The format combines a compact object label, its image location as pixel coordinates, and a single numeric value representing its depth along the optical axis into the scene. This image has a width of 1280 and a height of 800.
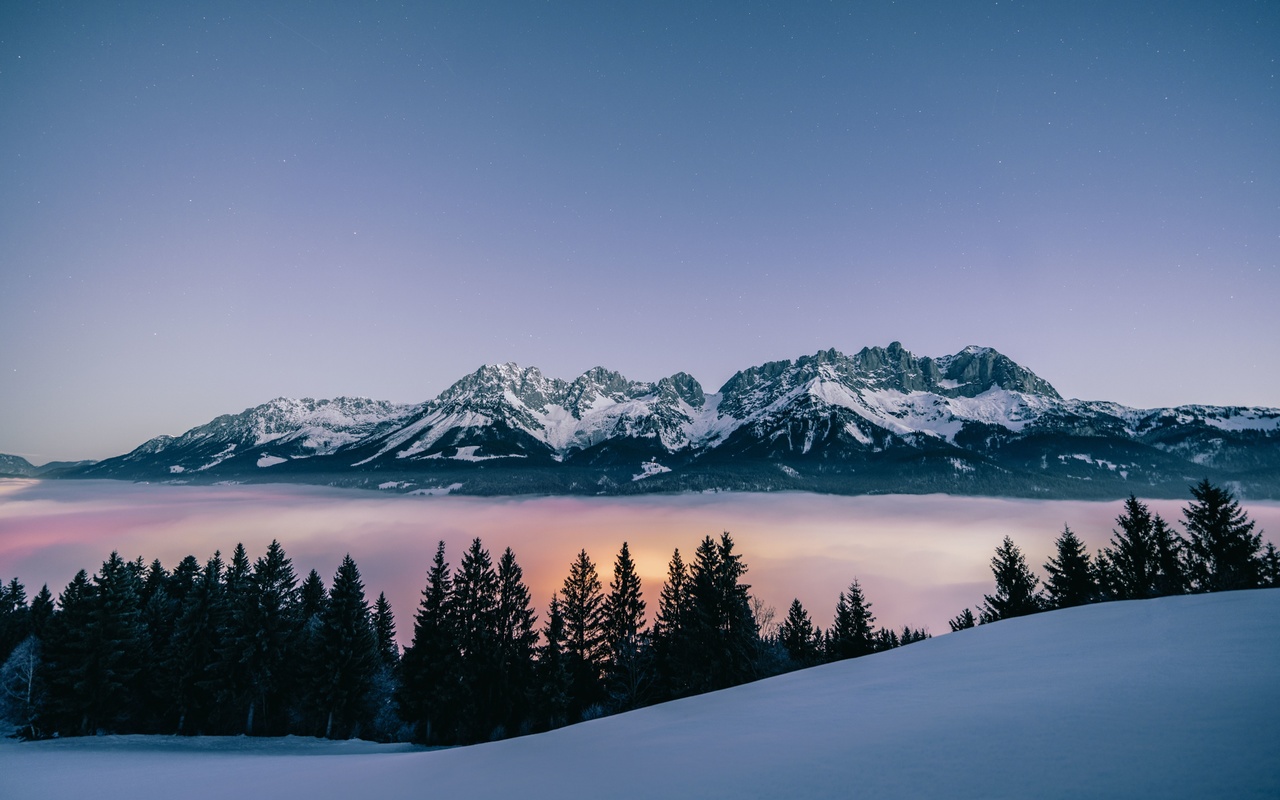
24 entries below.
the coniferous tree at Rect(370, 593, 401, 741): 47.41
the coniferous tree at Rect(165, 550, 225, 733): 40.97
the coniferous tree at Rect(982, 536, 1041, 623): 47.75
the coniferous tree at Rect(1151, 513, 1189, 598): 46.69
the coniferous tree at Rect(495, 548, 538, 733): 42.19
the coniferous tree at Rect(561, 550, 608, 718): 49.31
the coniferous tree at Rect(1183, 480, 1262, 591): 42.41
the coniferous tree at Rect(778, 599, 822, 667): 68.50
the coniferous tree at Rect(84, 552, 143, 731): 38.41
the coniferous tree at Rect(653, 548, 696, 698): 41.34
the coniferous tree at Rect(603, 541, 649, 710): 46.47
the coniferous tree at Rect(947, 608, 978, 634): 53.98
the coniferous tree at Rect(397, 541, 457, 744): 40.03
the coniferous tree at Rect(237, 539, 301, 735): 41.03
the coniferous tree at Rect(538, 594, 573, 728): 41.88
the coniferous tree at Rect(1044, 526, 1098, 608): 46.81
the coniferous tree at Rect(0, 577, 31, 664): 57.94
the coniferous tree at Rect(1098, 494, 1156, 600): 46.66
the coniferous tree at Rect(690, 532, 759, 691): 39.03
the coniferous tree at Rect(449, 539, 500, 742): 40.62
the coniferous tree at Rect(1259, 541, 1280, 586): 41.50
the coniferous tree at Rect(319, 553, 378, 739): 39.62
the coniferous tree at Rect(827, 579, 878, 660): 54.38
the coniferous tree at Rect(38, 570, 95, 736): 37.53
